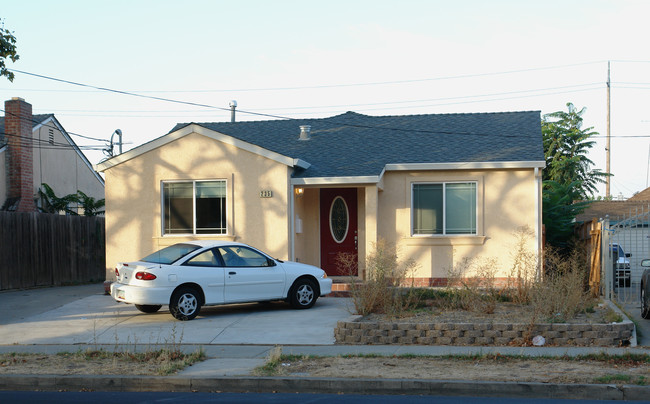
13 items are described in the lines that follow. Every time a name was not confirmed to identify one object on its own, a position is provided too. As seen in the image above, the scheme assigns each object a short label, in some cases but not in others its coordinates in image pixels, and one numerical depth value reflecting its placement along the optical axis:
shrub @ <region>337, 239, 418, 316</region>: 12.85
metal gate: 14.57
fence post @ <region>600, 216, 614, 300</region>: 14.60
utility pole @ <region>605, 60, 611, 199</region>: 44.74
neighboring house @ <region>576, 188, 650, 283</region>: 15.05
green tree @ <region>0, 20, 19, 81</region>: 12.51
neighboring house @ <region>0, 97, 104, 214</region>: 23.11
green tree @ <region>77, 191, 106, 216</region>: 24.69
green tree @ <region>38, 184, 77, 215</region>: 24.62
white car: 12.96
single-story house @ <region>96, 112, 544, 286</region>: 17.05
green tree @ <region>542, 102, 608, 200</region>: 37.91
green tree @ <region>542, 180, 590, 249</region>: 19.56
